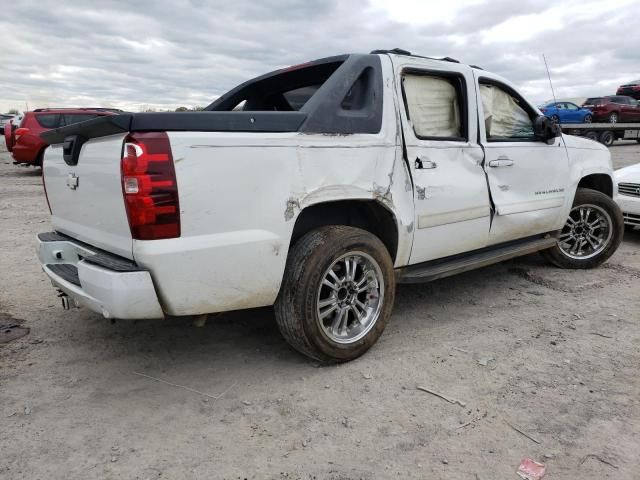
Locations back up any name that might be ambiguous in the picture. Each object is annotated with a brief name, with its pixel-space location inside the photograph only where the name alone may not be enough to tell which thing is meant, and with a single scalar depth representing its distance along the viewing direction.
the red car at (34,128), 12.41
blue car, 24.20
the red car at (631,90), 29.03
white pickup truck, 2.45
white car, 6.13
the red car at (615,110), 23.97
